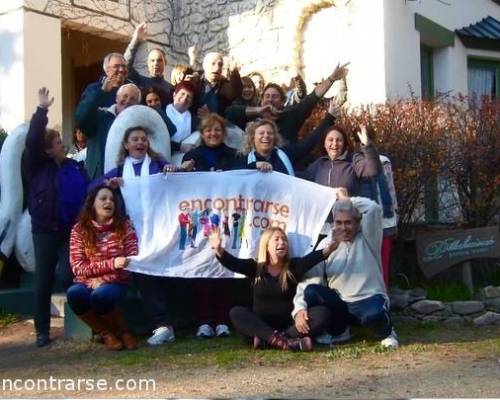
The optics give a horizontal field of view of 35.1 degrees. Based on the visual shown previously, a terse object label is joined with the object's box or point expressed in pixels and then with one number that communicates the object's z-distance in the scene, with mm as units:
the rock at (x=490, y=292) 7352
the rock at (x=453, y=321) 7223
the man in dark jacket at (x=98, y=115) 7082
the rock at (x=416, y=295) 7336
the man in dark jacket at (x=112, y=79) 7242
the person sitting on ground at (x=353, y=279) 6117
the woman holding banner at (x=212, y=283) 6812
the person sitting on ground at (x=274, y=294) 6055
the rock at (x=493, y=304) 7328
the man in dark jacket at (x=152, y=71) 8016
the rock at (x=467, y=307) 7262
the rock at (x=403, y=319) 7277
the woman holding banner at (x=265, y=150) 6676
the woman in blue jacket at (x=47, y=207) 6562
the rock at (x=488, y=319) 7211
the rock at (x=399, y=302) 7328
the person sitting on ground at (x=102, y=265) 6098
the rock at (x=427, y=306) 7258
